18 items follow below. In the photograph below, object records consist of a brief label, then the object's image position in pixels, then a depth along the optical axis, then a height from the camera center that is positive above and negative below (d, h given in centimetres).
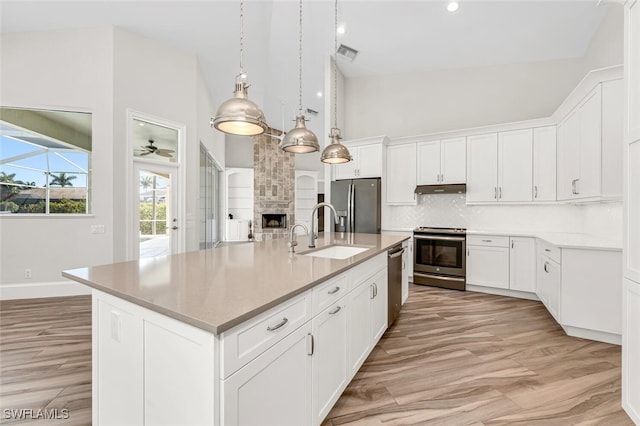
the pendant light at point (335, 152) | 279 +57
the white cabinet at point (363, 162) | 499 +87
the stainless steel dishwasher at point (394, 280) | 275 -69
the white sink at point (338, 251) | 253 -36
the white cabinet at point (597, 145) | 273 +69
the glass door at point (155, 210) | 430 +1
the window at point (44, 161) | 381 +67
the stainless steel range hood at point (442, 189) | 451 +36
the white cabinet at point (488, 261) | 407 -72
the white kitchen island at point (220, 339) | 92 -50
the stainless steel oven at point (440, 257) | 431 -71
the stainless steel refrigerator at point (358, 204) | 482 +12
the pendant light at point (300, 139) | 236 +59
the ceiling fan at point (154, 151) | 435 +94
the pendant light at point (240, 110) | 166 +59
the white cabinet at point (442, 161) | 459 +82
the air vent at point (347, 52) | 485 +274
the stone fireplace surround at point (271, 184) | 989 +94
